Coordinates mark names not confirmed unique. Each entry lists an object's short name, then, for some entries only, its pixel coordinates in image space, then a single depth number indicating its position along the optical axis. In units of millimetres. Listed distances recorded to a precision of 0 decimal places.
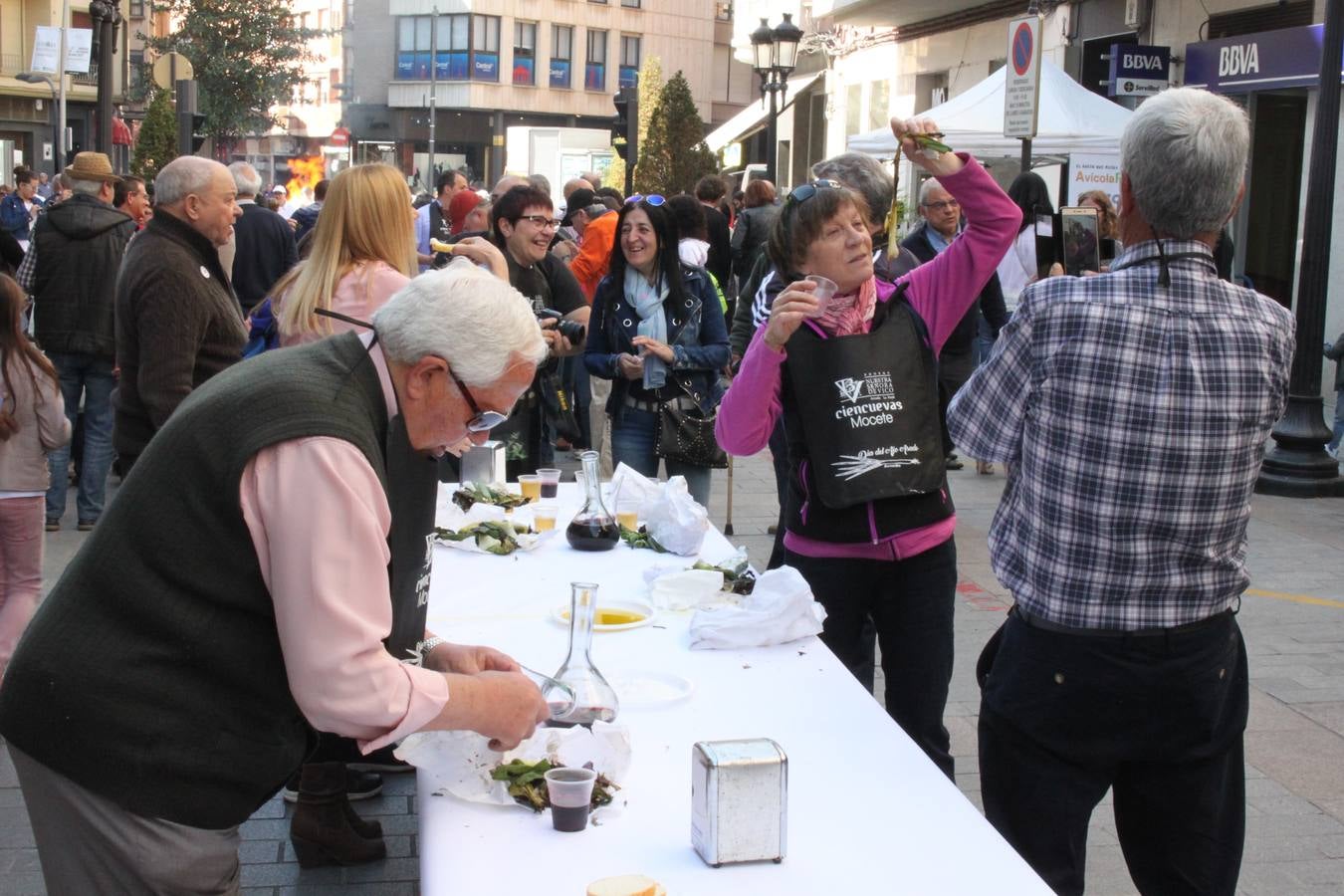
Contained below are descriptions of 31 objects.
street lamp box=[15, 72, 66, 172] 36331
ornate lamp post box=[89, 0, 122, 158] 12094
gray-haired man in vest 2086
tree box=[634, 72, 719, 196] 31750
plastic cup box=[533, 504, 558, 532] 4328
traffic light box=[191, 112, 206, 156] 13920
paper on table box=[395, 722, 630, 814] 2434
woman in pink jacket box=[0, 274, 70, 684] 5027
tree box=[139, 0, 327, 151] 41438
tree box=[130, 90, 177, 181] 19333
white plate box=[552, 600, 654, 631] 3449
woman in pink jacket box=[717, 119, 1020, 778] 3500
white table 2166
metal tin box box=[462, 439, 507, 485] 4930
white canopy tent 12750
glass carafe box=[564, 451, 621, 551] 4113
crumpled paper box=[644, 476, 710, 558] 4027
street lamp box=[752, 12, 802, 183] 17328
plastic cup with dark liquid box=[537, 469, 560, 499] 4773
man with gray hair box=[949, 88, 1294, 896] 2533
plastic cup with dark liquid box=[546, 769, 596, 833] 2303
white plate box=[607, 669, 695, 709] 2859
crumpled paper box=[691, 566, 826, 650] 3199
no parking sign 10414
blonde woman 4566
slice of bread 2062
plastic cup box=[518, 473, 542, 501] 4770
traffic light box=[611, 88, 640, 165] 19406
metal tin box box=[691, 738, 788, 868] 2152
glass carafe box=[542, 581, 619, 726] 2691
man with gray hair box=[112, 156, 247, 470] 4934
